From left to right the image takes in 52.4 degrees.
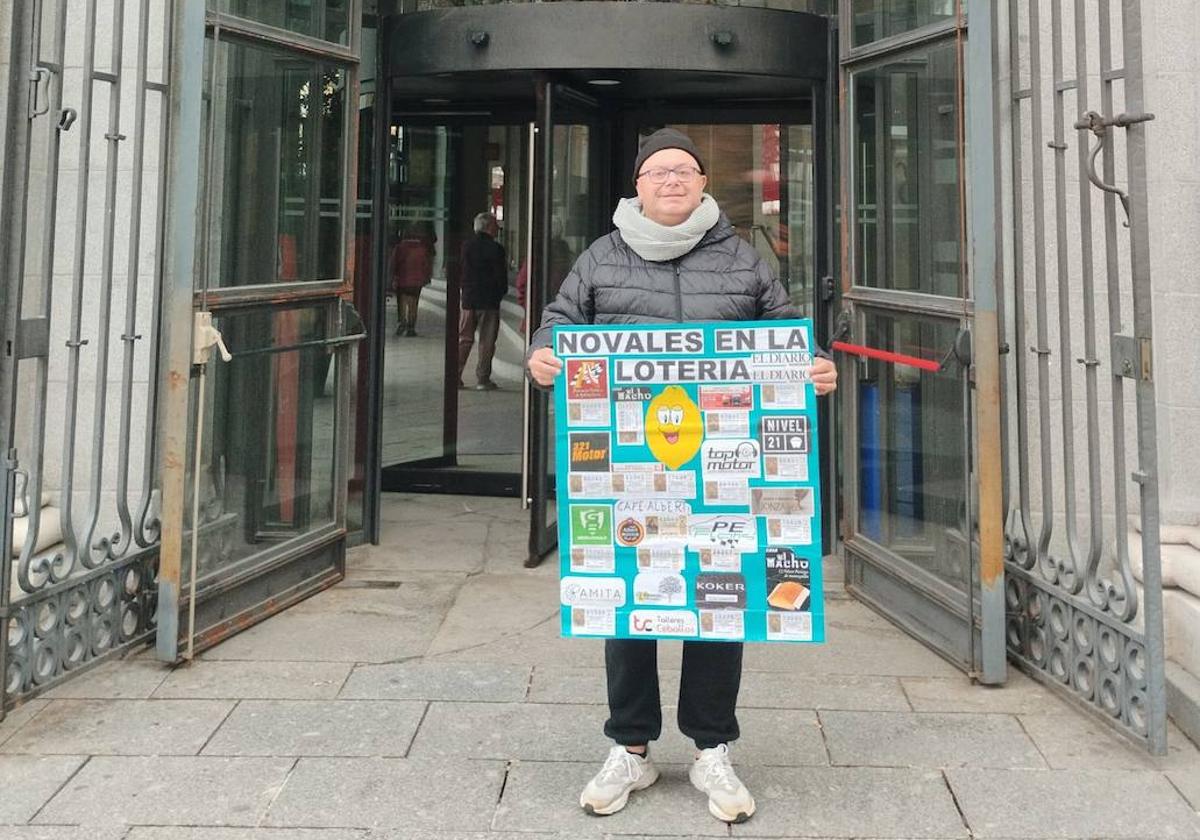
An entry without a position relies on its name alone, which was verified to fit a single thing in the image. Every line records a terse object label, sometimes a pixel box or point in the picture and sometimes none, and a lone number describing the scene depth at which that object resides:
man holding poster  3.29
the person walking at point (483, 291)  7.58
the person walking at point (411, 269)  7.68
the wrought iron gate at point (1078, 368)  3.65
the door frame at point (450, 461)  7.46
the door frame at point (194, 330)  4.40
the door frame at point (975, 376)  4.26
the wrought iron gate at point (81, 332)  3.93
